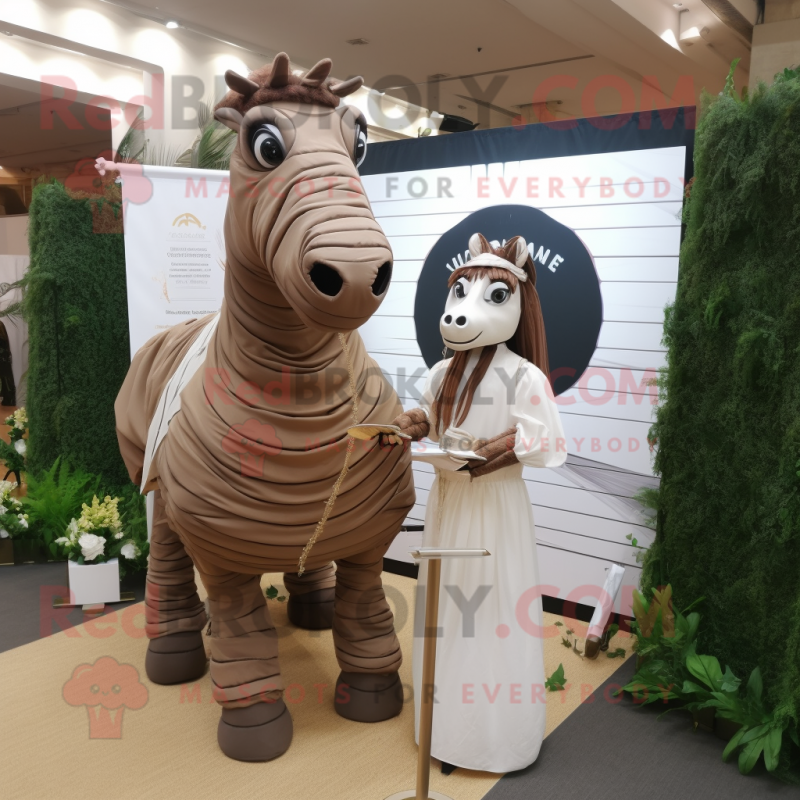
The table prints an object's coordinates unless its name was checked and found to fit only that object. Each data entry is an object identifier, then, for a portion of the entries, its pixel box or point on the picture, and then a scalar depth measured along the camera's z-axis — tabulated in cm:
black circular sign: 305
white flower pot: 329
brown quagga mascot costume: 169
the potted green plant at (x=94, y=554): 330
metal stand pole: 185
